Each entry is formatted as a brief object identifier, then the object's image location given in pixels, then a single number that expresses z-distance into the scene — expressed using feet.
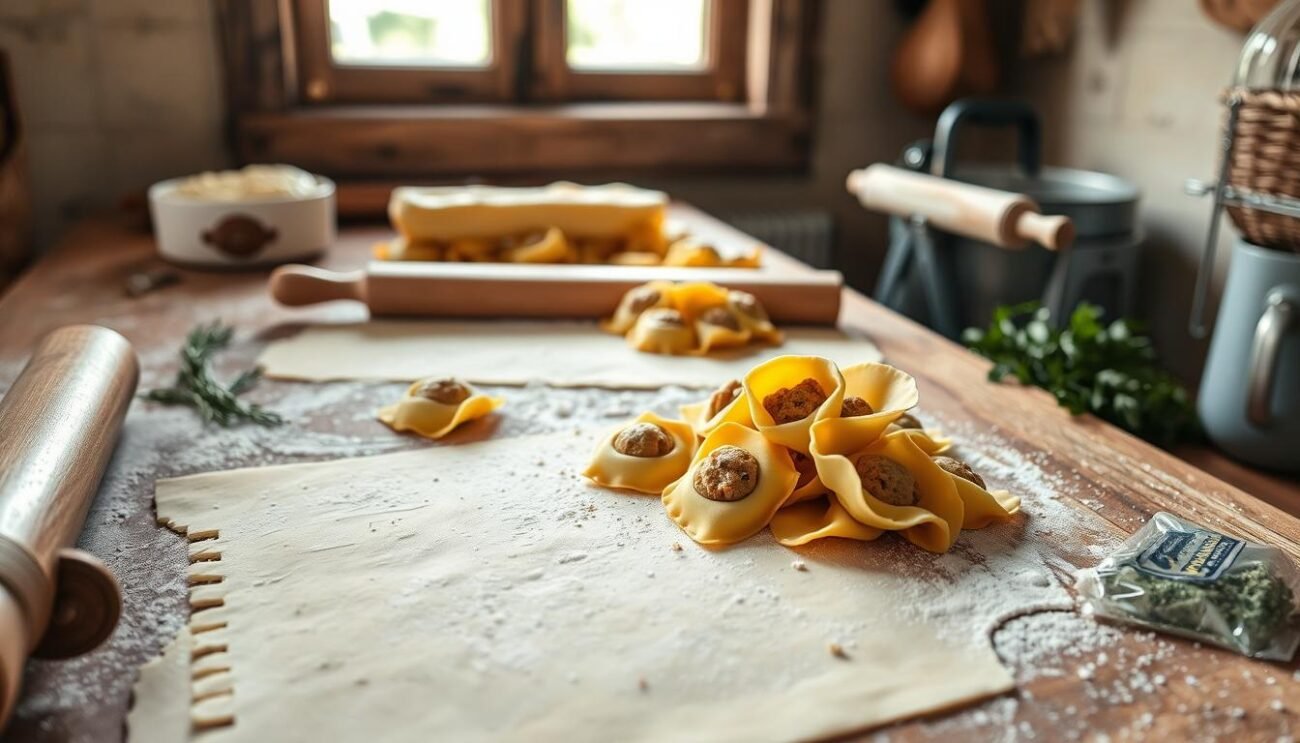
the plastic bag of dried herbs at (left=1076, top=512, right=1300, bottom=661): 2.47
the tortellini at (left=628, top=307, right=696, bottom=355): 4.75
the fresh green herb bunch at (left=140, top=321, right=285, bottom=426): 3.89
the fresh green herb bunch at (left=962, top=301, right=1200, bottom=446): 4.39
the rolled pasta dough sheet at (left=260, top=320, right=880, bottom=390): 4.45
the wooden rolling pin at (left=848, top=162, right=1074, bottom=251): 4.90
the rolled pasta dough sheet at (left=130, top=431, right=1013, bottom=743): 2.19
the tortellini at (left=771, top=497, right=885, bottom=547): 2.90
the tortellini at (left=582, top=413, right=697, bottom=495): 3.26
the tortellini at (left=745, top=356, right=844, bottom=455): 3.05
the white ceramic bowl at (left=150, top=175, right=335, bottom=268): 6.07
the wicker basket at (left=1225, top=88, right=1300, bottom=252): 4.21
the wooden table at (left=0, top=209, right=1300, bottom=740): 2.20
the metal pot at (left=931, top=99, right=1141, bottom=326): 6.20
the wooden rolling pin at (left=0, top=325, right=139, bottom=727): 2.16
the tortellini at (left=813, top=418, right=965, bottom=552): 2.89
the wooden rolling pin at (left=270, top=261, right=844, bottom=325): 5.21
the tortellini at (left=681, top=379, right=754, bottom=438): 3.29
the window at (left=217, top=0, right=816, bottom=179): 8.03
